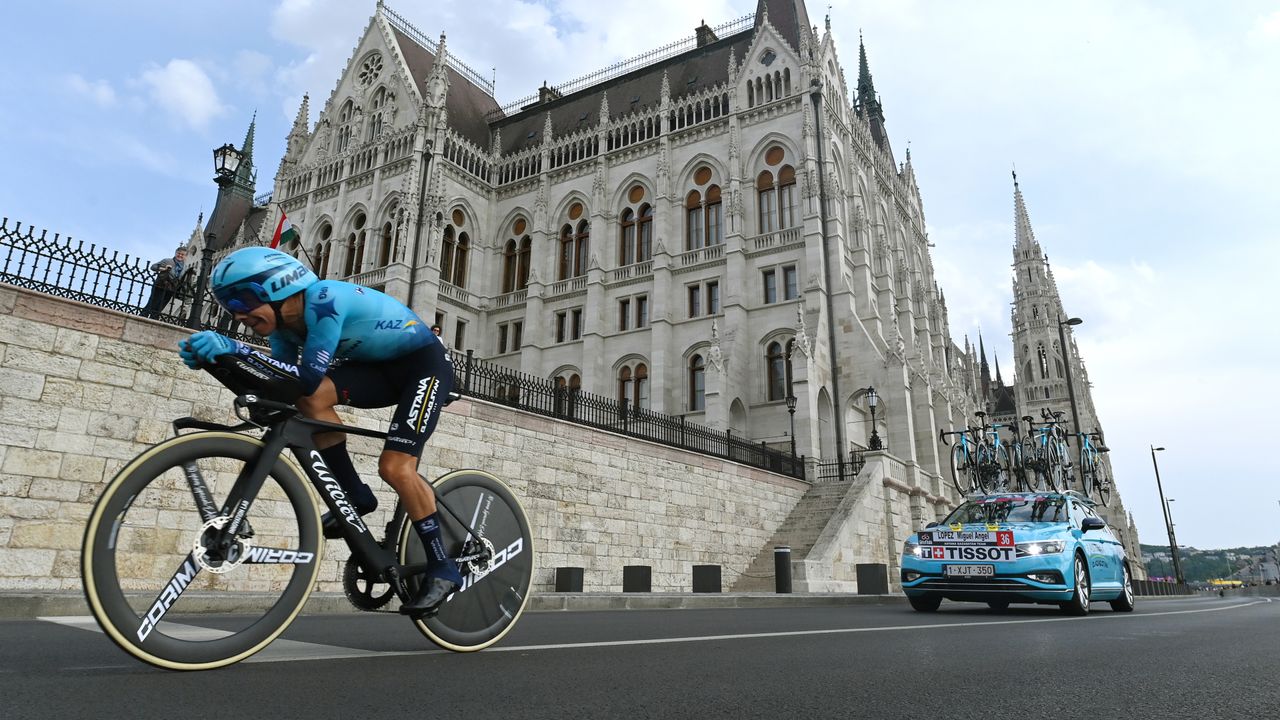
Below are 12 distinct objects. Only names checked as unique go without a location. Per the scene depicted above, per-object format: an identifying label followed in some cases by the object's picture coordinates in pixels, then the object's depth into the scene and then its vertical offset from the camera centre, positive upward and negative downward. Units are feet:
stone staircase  59.05 +3.37
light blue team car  27.25 +0.56
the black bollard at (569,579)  41.47 -0.75
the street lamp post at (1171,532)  136.25 +8.33
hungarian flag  45.50 +20.84
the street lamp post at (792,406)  81.20 +17.57
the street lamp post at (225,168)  41.06 +21.32
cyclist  9.61 +2.79
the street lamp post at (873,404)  70.70 +15.39
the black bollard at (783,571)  47.47 -0.15
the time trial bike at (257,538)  8.11 +0.29
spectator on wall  32.71 +11.77
